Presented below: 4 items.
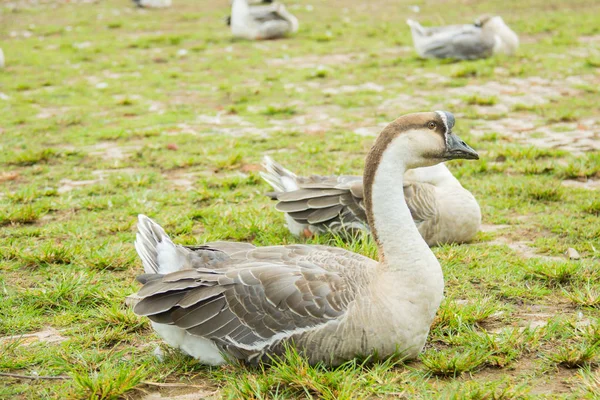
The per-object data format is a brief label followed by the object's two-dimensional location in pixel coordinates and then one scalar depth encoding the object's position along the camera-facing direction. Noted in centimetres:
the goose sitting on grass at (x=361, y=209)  550
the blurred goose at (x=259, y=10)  1568
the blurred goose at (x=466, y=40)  1270
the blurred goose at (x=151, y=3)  2111
